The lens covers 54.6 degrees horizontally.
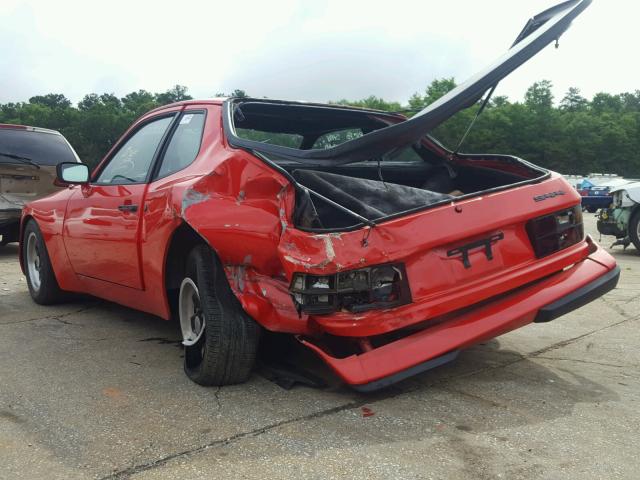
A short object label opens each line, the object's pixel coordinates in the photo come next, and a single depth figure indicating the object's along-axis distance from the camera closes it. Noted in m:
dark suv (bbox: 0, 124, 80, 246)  8.82
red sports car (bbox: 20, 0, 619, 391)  2.78
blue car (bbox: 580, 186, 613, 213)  23.83
